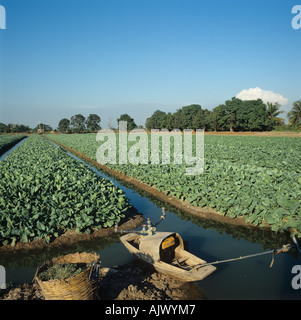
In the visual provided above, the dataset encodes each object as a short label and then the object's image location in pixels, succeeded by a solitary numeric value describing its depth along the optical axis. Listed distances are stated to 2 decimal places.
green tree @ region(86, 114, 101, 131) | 111.56
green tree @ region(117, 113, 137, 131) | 99.88
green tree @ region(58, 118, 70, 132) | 112.88
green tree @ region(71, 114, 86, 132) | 111.66
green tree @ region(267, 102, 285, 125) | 58.81
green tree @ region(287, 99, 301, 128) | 50.55
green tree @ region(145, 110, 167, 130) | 83.50
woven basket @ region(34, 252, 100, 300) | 3.64
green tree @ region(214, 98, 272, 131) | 52.25
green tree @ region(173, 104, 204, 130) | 63.97
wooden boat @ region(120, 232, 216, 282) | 4.93
